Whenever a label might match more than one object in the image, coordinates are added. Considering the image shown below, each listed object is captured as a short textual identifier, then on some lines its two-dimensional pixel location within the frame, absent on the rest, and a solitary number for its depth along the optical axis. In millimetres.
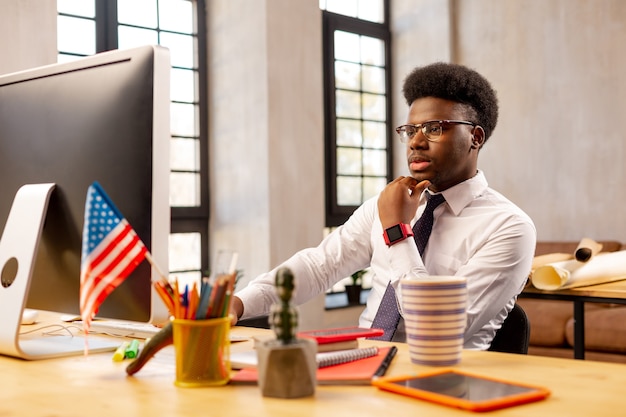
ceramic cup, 1184
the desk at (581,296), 2789
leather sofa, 4137
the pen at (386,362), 1110
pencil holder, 1064
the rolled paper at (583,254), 3213
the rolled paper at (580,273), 2918
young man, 1882
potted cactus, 963
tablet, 941
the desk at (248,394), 947
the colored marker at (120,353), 1325
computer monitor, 1238
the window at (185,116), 4543
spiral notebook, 1083
